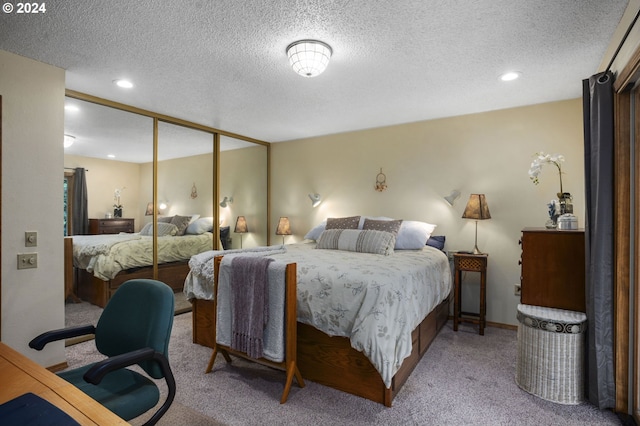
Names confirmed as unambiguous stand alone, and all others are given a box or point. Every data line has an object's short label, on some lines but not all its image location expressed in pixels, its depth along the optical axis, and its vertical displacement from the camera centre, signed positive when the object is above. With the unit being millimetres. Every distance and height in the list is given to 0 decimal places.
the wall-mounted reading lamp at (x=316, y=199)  4945 +211
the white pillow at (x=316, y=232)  4281 -257
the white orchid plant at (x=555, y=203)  2664 +82
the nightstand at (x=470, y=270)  3377 -710
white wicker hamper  2115 -941
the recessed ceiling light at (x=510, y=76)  2730 +1170
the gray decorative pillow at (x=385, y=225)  3646 -138
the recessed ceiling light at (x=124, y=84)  2898 +1169
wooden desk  843 -525
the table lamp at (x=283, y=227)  5129 -223
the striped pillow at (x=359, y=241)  3338 -298
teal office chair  1315 -577
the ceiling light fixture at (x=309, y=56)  2221 +1088
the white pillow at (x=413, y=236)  3545 -252
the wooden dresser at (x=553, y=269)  2277 -399
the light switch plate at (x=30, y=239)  2471 -199
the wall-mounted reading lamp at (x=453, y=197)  3816 +191
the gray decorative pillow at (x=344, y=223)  3989 -124
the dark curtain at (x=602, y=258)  1979 -276
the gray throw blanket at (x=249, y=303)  2258 -637
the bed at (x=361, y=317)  2004 -695
